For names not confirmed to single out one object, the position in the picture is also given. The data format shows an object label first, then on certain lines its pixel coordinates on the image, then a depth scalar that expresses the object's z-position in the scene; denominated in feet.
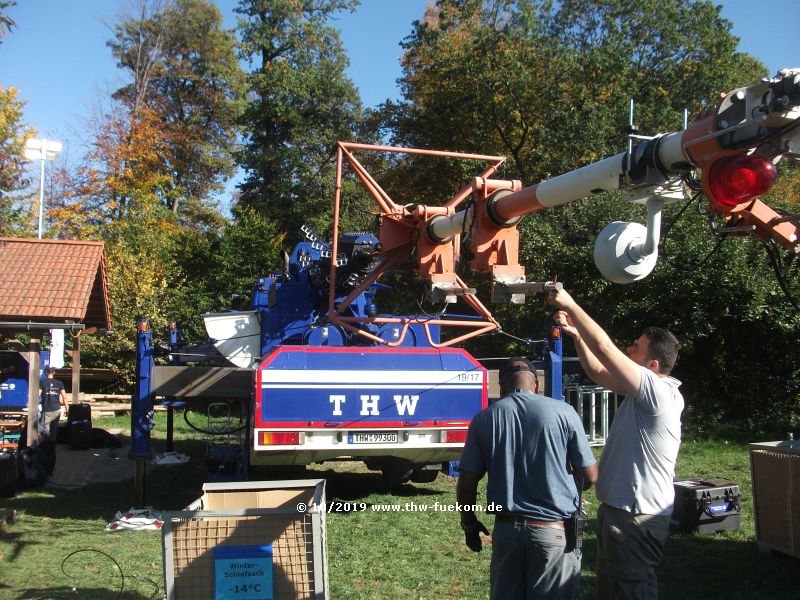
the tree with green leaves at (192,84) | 111.75
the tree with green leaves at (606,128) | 49.08
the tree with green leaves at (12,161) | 84.48
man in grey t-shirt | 12.63
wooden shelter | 32.17
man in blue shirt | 12.28
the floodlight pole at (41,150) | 57.21
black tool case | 22.81
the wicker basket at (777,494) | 19.22
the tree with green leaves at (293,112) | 96.02
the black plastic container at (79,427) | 46.24
